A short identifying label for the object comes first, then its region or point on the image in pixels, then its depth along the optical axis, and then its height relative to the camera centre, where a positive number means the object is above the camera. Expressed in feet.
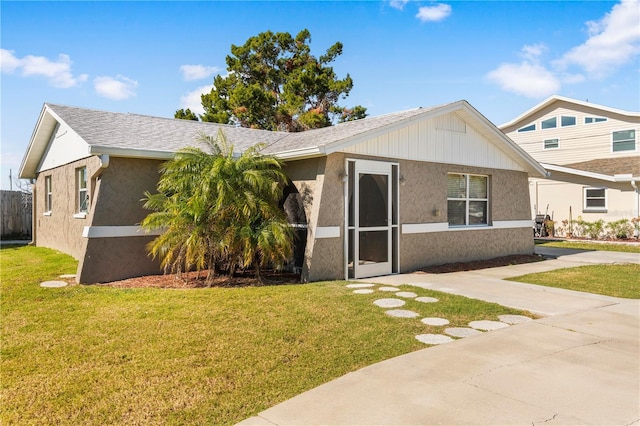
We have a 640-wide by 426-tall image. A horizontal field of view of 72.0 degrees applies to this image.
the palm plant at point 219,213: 26.27 +0.17
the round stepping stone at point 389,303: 21.78 -4.50
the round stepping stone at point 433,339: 16.37 -4.76
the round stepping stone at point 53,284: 25.99 -3.99
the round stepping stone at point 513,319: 19.43 -4.78
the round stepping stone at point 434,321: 18.88 -4.68
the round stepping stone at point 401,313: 19.88 -4.58
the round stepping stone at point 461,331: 17.43 -4.78
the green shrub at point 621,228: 61.57 -2.35
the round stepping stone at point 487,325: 18.34 -4.78
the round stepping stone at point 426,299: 22.70 -4.50
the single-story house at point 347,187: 28.66 +2.13
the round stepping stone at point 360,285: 26.78 -4.36
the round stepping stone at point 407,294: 23.91 -4.45
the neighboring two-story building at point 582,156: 63.67 +9.98
